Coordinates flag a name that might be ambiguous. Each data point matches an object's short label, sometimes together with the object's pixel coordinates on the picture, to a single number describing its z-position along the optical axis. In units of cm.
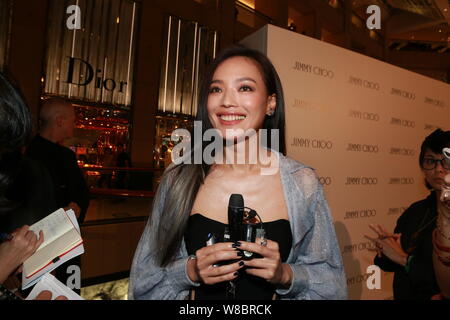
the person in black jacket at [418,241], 146
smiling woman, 122
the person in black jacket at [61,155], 244
